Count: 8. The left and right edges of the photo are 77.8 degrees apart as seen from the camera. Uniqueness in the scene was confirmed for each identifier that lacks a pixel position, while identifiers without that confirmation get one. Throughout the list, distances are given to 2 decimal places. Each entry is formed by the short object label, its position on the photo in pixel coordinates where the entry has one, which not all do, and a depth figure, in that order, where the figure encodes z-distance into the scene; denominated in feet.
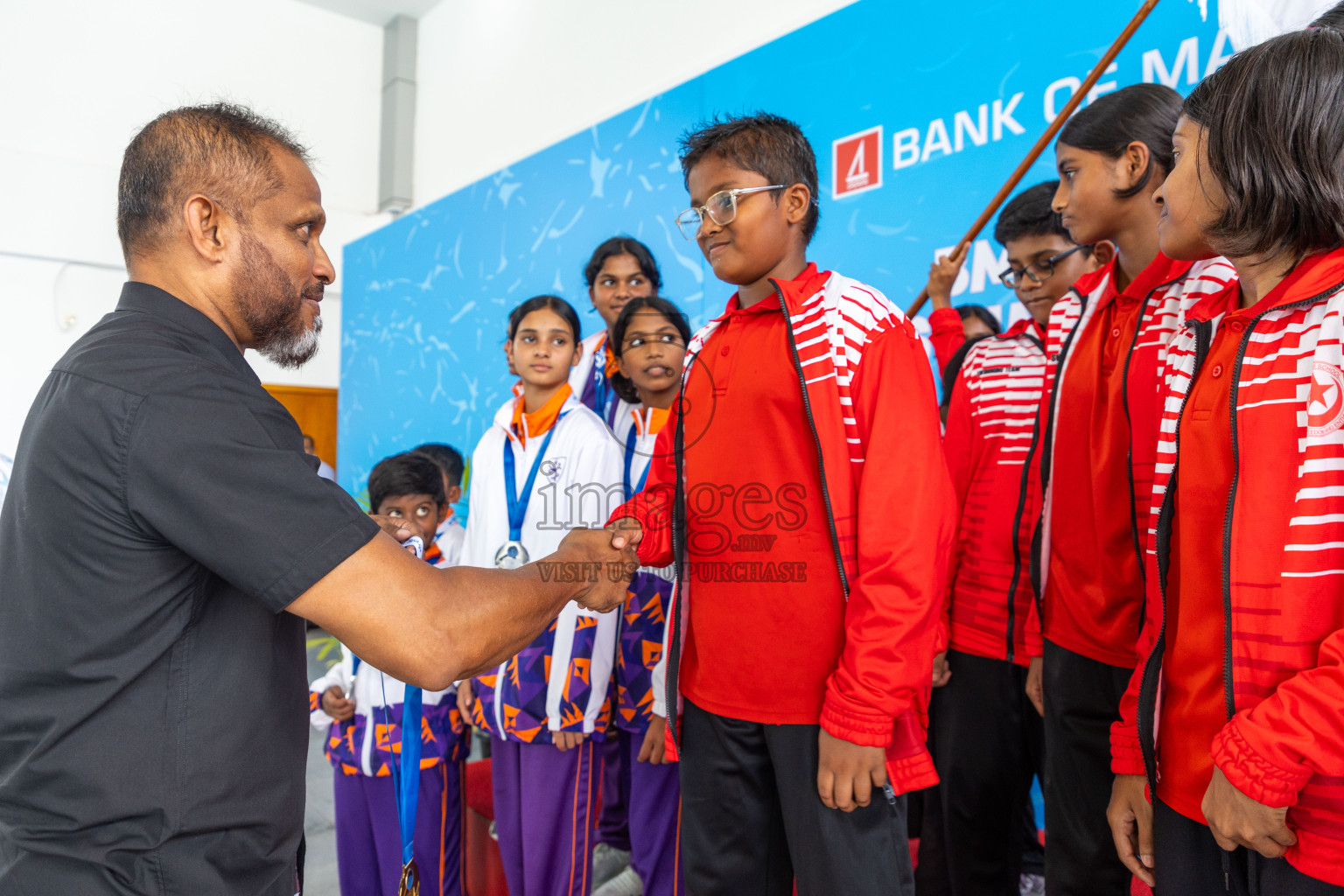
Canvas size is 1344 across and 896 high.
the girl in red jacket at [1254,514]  3.02
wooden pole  6.61
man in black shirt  3.07
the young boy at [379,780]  7.19
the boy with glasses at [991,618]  6.41
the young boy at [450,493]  8.87
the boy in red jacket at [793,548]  4.10
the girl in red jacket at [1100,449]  4.78
